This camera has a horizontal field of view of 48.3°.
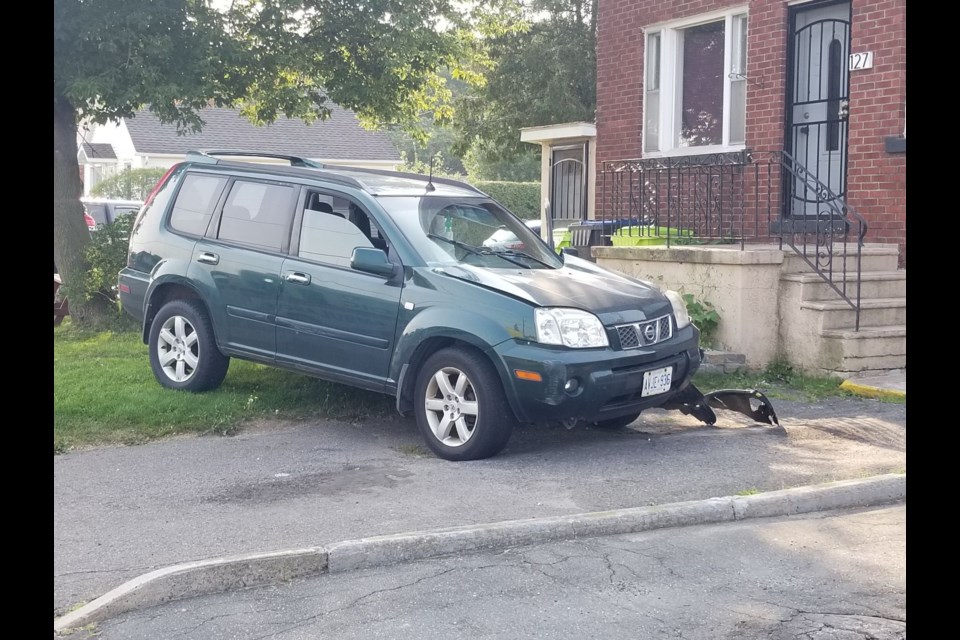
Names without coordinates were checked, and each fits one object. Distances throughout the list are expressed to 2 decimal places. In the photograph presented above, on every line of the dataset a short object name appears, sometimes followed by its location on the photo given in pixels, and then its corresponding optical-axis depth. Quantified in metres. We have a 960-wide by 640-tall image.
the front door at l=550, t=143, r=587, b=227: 16.17
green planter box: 12.02
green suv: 6.85
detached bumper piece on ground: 7.91
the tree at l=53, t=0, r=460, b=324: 12.45
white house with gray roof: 37.41
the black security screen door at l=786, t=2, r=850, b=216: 11.76
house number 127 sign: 11.12
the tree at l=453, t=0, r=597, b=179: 27.42
